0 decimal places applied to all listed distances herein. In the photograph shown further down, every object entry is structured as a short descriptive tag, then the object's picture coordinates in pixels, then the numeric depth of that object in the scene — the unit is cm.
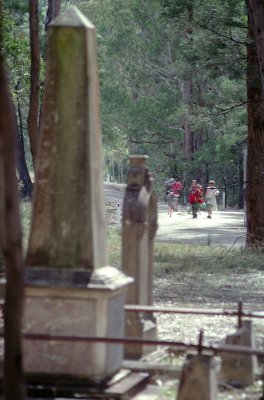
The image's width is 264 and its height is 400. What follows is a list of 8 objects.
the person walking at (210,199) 4904
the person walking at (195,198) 4602
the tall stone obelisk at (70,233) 827
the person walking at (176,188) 5356
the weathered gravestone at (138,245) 1017
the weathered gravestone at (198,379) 767
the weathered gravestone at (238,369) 898
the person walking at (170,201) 5138
